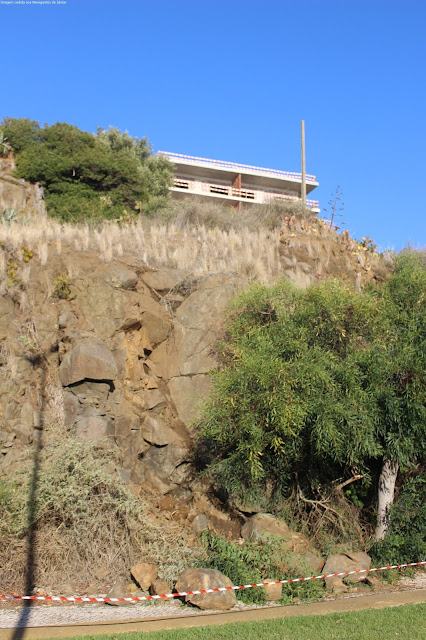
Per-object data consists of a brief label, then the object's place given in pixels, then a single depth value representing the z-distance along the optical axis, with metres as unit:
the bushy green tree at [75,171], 21.14
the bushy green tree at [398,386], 10.13
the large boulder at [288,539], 9.55
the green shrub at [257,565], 8.91
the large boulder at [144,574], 9.05
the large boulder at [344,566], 9.33
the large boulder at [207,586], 8.21
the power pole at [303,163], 31.56
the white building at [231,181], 38.41
